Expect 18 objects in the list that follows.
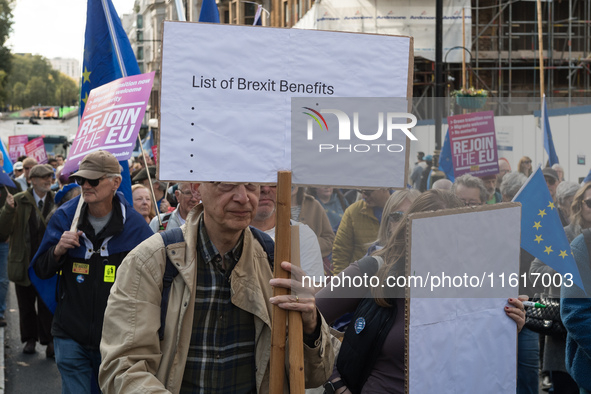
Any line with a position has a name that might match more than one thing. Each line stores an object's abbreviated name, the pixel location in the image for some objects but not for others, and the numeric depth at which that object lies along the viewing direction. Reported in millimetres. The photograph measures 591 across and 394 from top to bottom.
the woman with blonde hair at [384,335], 3613
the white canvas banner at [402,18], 28688
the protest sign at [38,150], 20669
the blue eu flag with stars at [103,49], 7641
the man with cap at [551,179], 8727
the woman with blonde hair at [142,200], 7953
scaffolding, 29828
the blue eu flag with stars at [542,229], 4805
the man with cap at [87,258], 5176
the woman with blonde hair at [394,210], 4239
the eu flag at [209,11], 7047
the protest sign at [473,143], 9836
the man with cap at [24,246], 9234
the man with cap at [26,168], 14289
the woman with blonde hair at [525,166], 12000
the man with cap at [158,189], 9359
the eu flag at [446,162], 11477
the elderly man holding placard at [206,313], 2988
